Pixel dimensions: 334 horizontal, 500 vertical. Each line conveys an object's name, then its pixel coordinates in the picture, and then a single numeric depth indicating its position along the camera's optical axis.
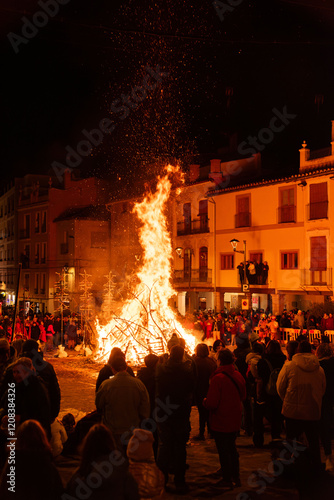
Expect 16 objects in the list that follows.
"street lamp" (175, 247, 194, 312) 36.00
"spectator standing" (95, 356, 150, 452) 5.71
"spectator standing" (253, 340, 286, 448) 7.77
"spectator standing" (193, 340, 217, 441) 8.27
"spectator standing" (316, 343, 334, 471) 7.04
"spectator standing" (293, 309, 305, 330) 22.88
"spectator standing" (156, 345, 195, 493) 6.21
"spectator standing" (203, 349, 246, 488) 6.17
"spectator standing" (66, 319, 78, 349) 20.91
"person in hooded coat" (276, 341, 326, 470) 6.37
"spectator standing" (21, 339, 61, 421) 6.34
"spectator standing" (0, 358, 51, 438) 5.67
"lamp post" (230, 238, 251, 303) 22.53
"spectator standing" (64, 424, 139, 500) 3.44
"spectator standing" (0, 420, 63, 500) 3.45
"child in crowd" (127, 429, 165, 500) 4.05
